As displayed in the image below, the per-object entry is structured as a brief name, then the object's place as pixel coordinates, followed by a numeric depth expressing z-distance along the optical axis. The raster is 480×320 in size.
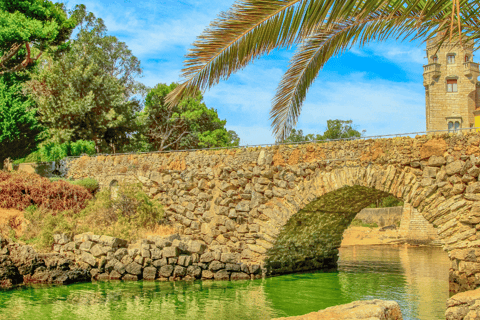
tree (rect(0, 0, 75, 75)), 18.91
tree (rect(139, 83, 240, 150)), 29.33
